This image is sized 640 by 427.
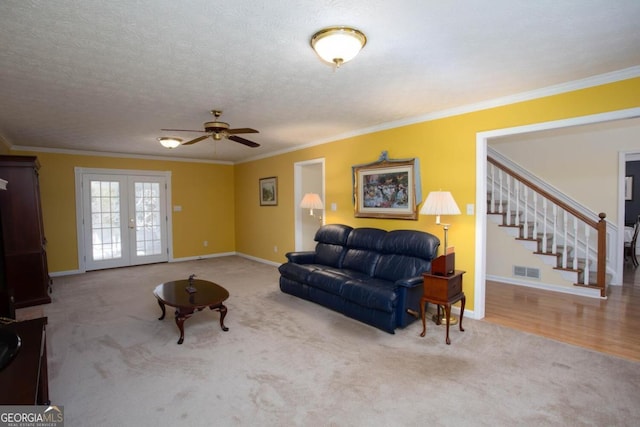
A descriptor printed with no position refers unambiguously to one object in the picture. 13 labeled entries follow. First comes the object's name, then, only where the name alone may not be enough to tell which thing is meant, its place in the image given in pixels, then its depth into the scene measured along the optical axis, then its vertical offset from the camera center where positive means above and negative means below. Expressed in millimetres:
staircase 4547 -318
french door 6328 -239
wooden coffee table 3105 -953
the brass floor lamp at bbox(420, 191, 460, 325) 3098 -65
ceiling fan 3419 +840
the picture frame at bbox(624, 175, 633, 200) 7566 +399
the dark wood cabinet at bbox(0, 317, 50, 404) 1222 -715
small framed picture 6680 +349
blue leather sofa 3297 -841
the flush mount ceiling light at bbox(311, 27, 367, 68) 1967 +1037
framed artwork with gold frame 4207 +232
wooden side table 3041 -844
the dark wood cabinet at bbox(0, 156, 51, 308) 4168 -314
